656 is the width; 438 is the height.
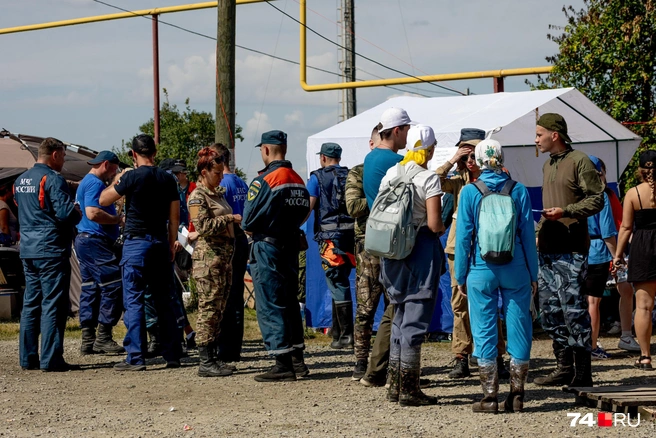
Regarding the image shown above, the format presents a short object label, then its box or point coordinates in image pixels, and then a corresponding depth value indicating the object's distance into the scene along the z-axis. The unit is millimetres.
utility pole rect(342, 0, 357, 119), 27338
